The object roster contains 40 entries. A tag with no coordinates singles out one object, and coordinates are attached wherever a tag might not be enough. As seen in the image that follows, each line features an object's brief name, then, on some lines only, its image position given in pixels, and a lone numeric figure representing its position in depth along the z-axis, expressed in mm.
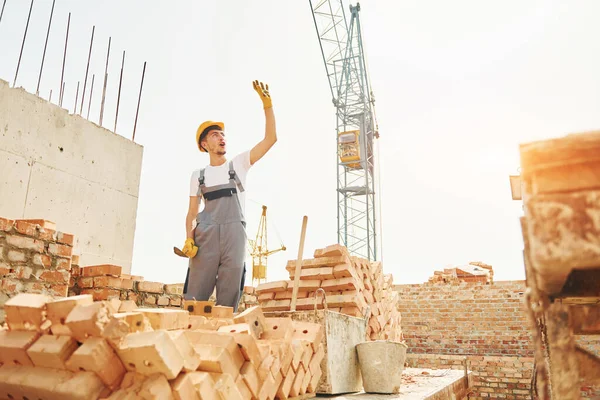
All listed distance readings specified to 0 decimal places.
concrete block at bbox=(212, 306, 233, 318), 2727
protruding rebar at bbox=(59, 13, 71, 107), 6471
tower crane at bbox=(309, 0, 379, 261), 21547
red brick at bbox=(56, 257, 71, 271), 3365
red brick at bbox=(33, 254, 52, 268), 3199
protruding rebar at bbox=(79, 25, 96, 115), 6563
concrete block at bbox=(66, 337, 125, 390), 1615
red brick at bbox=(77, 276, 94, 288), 3910
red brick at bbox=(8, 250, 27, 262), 3051
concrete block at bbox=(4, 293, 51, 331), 1845
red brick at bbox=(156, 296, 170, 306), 4277
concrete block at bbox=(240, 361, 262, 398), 2012
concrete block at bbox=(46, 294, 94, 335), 1768
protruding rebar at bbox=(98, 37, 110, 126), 6380
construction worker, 3266
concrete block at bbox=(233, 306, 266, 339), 2545
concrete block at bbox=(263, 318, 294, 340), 2664
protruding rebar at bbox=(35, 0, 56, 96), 6180
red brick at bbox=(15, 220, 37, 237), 3119
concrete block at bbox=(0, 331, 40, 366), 1800
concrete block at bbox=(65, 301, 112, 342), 1635
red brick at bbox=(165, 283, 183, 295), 4387
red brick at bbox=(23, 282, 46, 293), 3129
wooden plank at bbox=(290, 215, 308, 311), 3557
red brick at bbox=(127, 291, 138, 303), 3977
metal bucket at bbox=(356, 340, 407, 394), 3314
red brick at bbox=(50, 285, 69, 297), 3297
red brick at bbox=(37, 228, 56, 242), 3260
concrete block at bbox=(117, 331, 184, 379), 1583
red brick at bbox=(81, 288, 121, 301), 3787
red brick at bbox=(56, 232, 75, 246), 3401
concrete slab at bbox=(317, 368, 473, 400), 3189
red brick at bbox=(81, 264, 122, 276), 3838
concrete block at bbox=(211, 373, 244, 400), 1777
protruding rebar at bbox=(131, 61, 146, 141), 6528
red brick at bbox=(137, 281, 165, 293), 4105
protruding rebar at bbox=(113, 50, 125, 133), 6477
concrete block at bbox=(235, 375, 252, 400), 1962
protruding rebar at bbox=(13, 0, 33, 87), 6066
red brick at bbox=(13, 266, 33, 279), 3074
